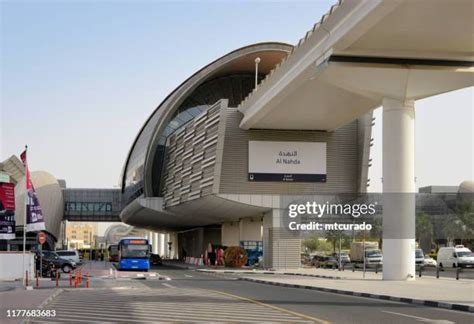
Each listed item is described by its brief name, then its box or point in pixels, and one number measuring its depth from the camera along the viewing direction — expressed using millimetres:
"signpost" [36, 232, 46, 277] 38500
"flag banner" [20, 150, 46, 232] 32438
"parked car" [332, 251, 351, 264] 67706
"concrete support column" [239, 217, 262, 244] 64500
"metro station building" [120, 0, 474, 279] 31188
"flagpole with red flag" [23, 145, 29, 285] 32012
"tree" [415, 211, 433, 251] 78375
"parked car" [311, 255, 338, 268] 61906
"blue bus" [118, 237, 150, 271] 52875
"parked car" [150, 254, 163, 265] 75188
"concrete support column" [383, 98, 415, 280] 34500
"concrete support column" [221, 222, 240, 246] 70056
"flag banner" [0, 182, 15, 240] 34375
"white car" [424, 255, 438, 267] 58825
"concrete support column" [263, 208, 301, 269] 54656
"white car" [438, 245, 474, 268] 52281
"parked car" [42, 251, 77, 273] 49725
